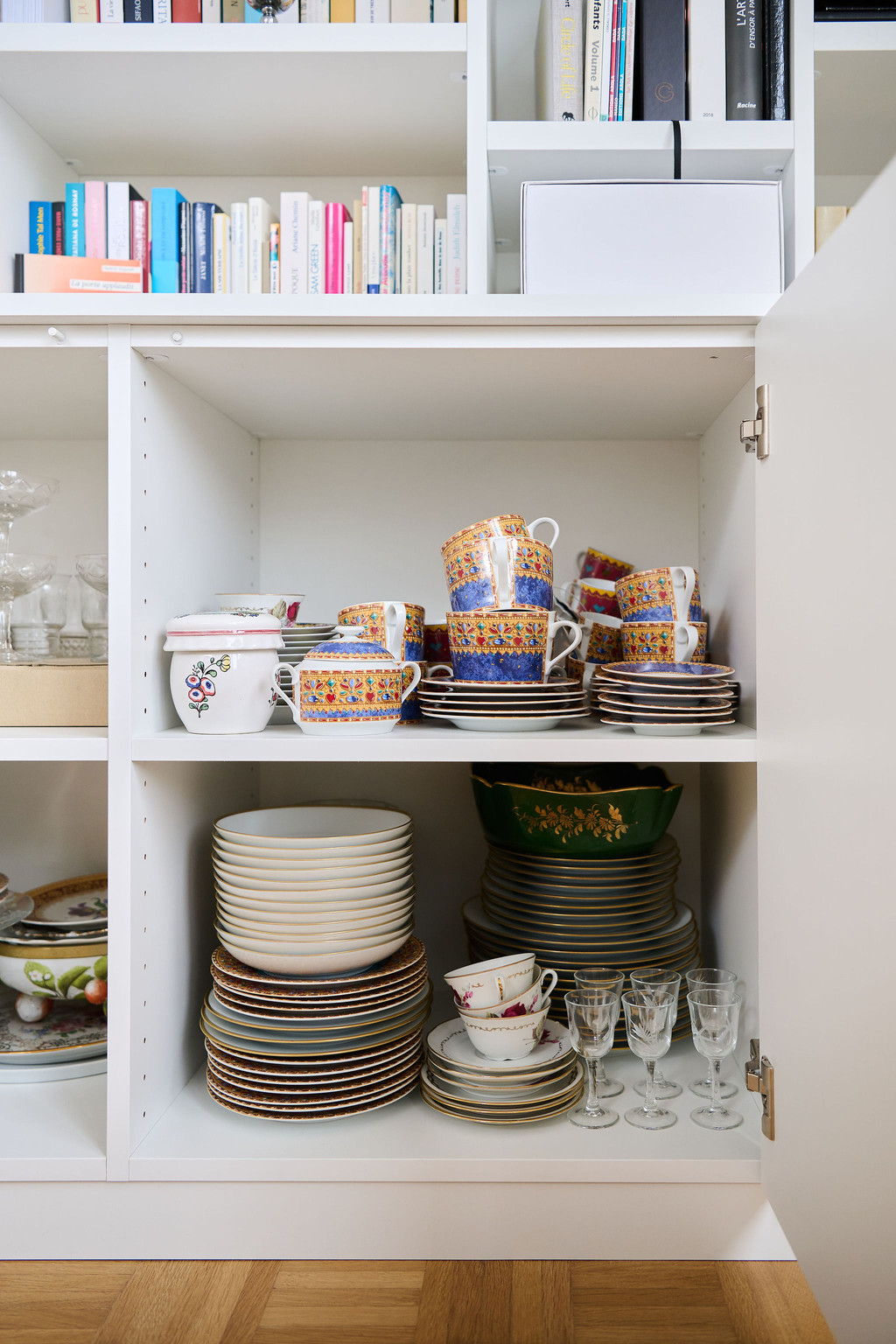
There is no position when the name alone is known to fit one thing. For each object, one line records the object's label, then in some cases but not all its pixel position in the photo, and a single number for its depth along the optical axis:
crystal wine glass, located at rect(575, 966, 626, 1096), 0.97
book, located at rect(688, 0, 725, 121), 1.00
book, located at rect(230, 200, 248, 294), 1.12
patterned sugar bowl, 0.94
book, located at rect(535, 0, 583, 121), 1.02
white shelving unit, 0.73
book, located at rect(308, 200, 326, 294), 1.11
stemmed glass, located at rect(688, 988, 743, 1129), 0.94
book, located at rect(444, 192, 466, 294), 1.12
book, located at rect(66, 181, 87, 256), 1.10
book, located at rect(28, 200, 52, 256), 1.11
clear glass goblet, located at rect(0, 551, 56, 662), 1.07
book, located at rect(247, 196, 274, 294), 1.11
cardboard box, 0.99
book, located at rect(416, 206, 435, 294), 1.12
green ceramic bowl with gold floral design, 1.06
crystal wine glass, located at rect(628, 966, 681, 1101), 0.96
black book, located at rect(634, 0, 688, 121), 1.00
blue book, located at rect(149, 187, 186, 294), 1.10
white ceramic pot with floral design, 0.94
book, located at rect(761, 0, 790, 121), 1.00
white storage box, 0.95
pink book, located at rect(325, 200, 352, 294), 1.11
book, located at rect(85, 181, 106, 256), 1.10
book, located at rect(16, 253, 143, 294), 0.98
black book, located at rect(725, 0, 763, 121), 1.00
